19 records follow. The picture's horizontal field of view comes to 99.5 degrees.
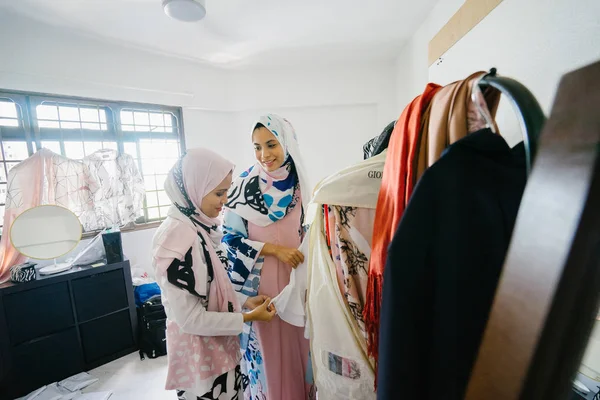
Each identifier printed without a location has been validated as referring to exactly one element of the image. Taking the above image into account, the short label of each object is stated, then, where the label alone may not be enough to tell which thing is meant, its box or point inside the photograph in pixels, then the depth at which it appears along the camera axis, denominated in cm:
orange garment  44
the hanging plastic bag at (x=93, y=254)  205
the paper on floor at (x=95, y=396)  171
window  223
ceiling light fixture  171
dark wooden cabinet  169
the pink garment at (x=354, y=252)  62
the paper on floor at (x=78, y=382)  178
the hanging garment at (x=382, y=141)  64
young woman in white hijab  116
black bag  214
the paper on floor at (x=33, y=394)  168
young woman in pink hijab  83
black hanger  28
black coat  34
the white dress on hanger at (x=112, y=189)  231
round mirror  181
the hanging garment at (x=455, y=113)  37
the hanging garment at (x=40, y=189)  181
